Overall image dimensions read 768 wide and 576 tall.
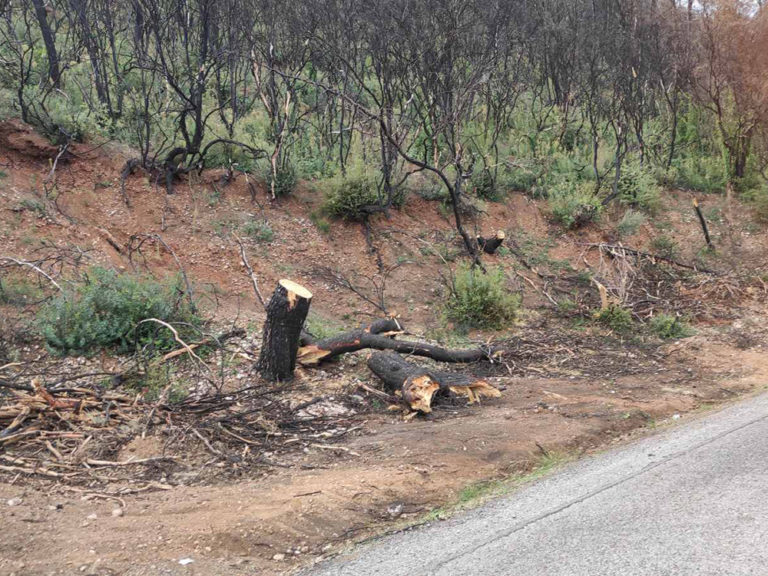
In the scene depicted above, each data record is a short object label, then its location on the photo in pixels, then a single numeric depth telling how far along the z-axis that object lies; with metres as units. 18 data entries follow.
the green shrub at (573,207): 13.92
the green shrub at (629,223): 14.03
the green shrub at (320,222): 11.65
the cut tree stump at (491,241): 12.08
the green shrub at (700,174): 16.86
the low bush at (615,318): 9.38
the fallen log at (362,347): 6.99
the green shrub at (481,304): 9.44
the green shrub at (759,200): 15.31
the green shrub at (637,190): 15.05
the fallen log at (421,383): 6.01
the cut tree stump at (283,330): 6.23
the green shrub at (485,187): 14.09
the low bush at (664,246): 13.74
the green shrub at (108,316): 6.55
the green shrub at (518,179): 14.48
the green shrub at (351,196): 11.76
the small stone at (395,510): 4.31
